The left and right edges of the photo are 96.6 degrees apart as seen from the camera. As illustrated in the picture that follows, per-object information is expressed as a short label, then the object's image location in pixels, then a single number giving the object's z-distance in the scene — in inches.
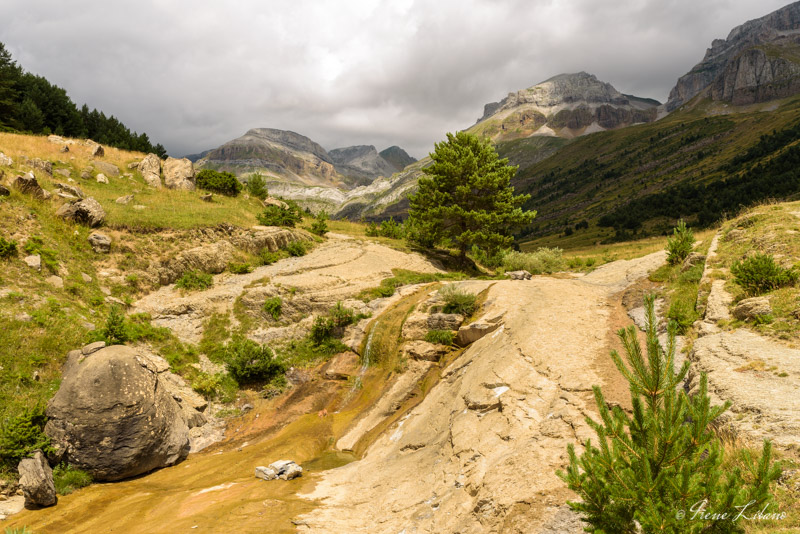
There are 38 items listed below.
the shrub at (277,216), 1225.4
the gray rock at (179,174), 1337.4
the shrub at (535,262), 1101.7
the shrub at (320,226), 1340.9
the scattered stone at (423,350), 660.1
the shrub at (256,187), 1513.3
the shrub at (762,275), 414.3
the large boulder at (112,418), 468.8
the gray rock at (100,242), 816.9
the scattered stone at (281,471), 448.0
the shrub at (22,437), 431.5
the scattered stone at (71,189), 942.4
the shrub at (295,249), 1104.2
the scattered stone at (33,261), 653.9
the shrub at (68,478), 439.2
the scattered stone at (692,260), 622.0
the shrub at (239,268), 959.6
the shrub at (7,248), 629.3
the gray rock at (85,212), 829.8
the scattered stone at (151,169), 1318.3
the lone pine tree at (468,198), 1157.7
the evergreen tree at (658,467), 141.9
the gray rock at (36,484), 401.1
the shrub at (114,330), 597.0
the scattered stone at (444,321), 691.4
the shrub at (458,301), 706.2
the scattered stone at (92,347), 538.9
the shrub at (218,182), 1400.1
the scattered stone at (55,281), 658.2
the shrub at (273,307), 823.7
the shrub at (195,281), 859.4
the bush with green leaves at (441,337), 669.3
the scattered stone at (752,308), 381.1
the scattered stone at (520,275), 950.4
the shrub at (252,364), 696.4
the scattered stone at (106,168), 1253.2
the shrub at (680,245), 708.0
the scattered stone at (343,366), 724.0
